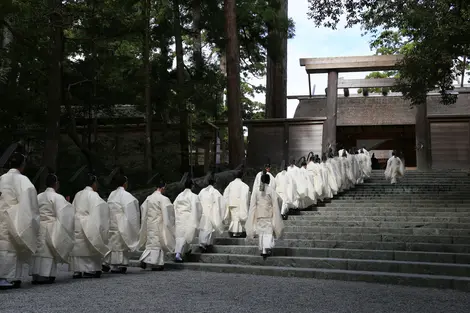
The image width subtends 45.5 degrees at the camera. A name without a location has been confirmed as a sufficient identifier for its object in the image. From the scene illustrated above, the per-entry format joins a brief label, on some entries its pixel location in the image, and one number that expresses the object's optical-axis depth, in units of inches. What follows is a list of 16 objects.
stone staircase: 337.1
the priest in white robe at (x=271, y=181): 481.2
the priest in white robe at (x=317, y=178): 602.5
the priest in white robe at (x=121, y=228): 370.0
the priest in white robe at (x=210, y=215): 427.8
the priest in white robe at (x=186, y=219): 412.2
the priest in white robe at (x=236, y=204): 469.4
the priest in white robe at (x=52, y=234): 300.5
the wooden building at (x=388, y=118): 813.2
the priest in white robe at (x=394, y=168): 711.1
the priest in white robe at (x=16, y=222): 270.4
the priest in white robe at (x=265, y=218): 388.5
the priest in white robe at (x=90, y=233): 335.9
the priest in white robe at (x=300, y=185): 564.1
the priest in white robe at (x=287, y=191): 538.6
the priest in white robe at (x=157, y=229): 384.1
